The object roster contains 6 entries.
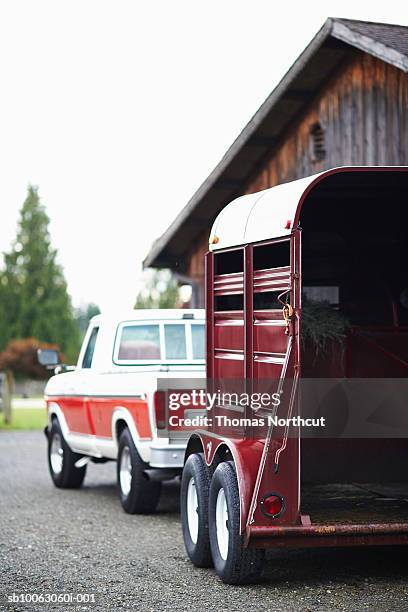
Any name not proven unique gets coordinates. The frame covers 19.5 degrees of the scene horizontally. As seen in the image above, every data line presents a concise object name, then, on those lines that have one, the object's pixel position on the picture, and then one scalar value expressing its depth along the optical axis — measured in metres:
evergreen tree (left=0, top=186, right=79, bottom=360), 81.75
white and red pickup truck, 12.24
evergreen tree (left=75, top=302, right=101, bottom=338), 128.80
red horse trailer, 8.09
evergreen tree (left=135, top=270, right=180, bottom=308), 86.75
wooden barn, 15.32
